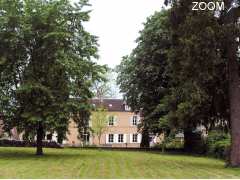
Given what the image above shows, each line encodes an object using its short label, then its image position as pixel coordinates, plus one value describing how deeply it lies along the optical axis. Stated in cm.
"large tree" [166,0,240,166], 1824
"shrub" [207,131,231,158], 2954
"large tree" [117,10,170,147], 3711
